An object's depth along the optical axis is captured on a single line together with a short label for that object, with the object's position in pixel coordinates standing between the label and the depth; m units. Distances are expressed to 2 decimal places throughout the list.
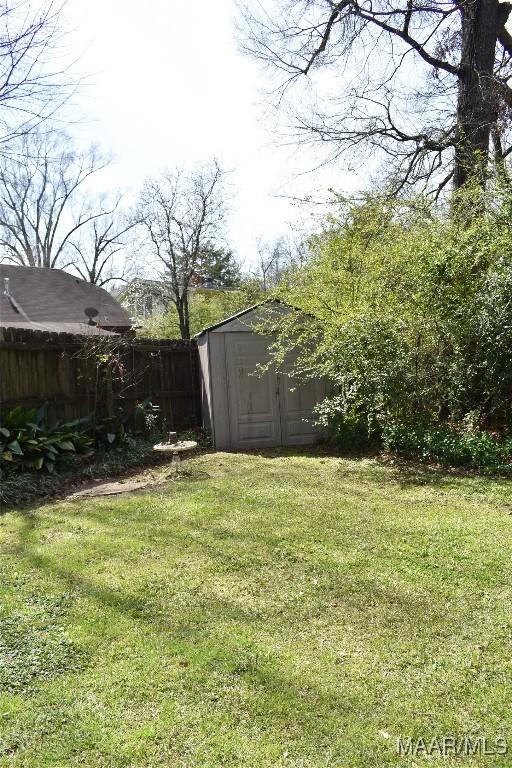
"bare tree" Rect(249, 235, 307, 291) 23.23
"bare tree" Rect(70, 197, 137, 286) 26.16
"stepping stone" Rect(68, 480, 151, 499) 6.05
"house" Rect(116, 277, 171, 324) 18.70
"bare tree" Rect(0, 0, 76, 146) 4.40
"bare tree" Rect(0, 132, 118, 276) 24.97
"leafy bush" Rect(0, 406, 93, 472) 6.39
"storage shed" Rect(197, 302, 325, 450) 8.95
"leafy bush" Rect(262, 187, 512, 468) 6.61
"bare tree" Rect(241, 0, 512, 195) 9.22
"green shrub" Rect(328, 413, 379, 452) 8.25
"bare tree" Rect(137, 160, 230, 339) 17.55
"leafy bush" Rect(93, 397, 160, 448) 7.95
